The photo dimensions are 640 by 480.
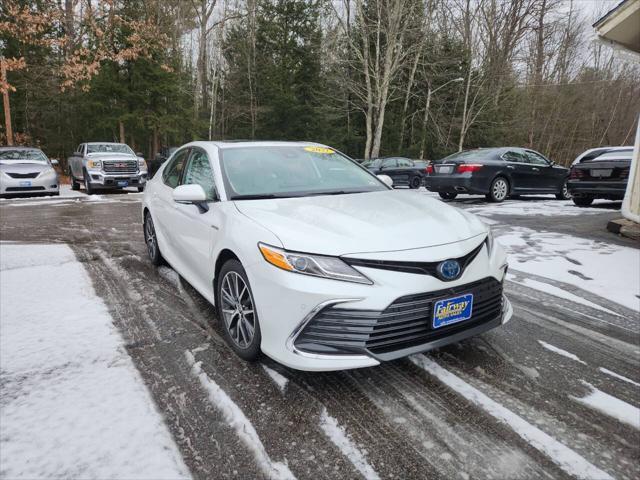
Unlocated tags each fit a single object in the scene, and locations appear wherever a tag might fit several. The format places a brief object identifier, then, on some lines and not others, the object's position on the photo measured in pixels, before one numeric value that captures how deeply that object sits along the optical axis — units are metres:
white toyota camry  2.22
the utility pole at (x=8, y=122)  19.38
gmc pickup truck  13.85
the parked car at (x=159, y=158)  20.86
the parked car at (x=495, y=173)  11.06
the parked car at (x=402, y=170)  18.68
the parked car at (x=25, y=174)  12.13
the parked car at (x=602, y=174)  9.54
